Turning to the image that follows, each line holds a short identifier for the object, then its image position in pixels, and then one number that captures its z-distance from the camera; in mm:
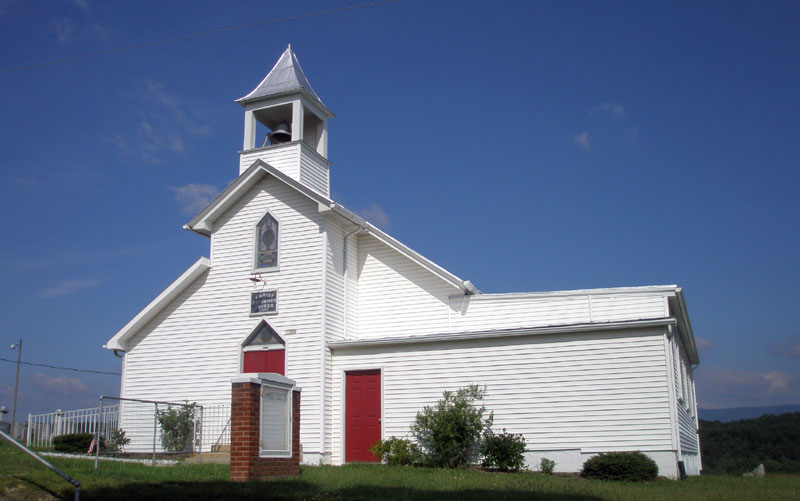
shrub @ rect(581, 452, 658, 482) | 15367
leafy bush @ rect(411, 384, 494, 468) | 17688
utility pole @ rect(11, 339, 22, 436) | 49000
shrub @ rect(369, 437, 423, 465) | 18094
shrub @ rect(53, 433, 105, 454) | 19359
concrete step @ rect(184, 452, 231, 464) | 17953
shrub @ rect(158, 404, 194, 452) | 19061
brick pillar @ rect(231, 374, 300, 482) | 12227
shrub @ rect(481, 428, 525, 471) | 17219
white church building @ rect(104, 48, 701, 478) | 17297
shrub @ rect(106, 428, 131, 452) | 19094
